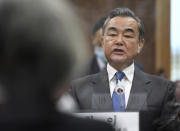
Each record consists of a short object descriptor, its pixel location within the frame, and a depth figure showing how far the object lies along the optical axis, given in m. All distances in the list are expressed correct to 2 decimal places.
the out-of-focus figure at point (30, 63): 2.01
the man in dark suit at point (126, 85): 4.06
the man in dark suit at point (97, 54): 5.74
